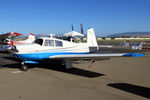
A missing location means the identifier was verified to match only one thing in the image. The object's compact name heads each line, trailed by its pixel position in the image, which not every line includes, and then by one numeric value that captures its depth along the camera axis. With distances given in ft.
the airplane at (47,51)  23.72
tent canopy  96.62
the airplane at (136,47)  72.48
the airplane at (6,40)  60.95
